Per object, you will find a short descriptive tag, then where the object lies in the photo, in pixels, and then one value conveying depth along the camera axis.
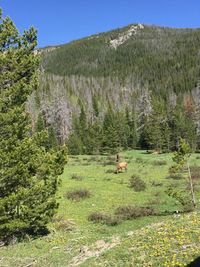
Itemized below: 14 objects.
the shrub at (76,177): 45.27
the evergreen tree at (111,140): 90.56
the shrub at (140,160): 60.90
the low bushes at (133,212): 26.38
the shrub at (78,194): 34.19
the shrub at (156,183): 39.19
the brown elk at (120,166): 49.47
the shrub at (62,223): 24.25
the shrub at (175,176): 42.43
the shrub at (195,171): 42.38
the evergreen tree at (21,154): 20.19
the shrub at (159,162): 57.31
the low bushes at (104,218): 25.14
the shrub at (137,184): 36.85
